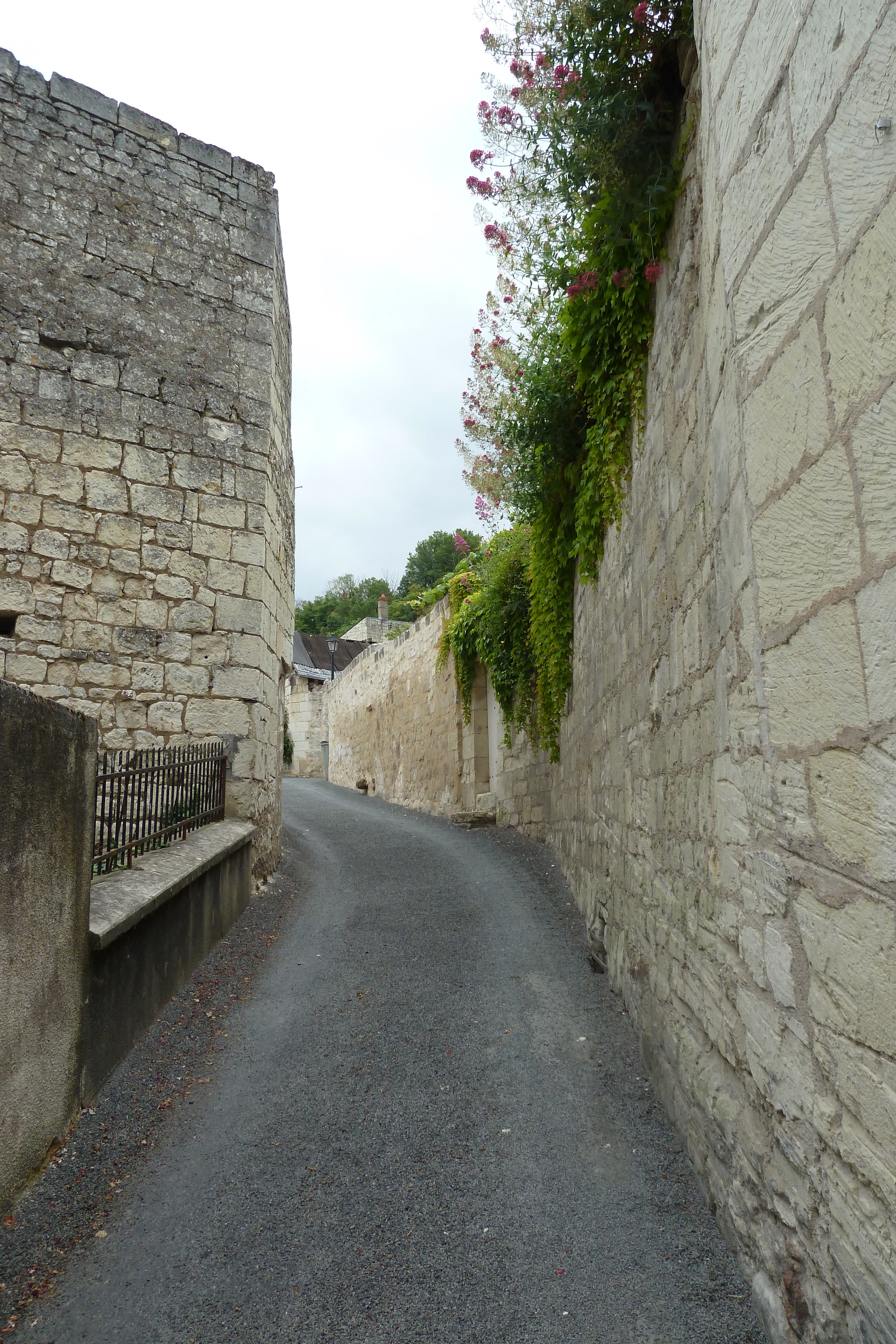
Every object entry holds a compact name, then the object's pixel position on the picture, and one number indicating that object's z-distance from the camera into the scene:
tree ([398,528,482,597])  44.03
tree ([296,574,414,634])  48.66
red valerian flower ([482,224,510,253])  4.90
